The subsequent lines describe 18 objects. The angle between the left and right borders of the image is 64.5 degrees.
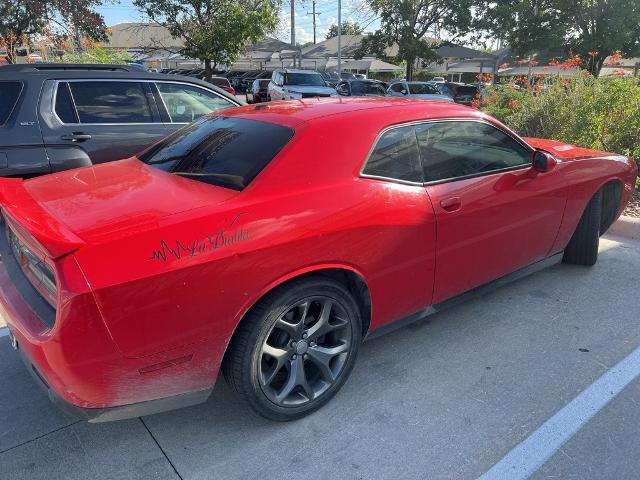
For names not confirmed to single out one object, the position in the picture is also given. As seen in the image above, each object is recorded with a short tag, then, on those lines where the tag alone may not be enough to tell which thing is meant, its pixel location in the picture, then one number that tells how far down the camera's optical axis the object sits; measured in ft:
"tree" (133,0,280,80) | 65.87
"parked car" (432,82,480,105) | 72.64
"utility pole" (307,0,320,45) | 247.81
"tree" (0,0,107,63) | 43.19
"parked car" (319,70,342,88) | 105.19
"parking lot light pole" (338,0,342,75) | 109.75
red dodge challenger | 6.66
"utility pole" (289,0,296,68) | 129.84
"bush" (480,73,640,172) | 22.63
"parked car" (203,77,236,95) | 71.80
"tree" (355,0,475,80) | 95.20
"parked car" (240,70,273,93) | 107.88
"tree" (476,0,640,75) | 73.36
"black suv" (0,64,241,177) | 15.70
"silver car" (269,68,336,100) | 60.49
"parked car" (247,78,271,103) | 71.72
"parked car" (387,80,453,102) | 64.34
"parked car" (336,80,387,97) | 68.64
